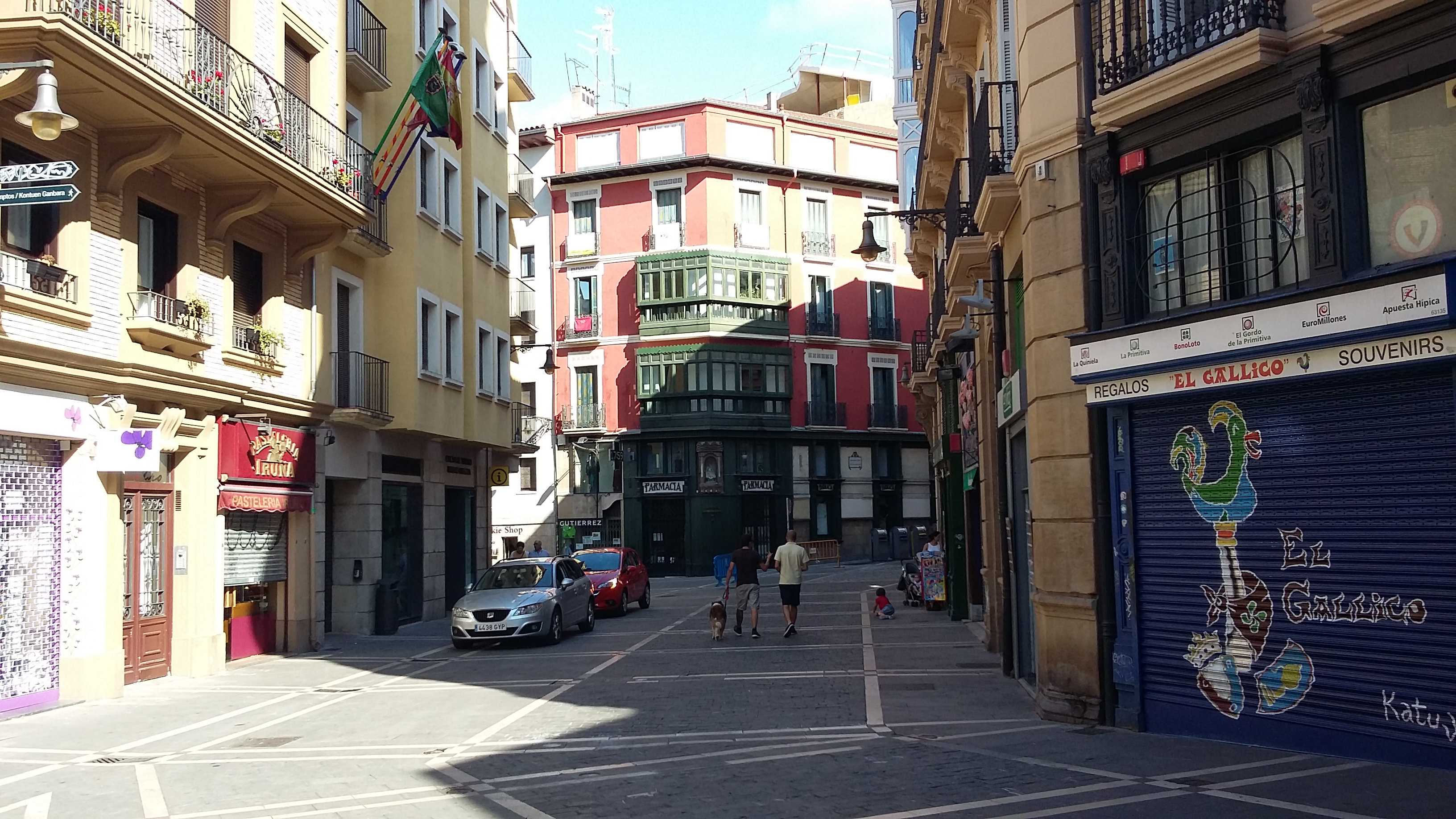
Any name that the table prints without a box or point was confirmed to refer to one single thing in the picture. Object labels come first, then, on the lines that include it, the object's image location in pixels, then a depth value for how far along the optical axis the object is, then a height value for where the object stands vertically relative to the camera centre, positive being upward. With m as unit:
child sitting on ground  25.48 -2.24
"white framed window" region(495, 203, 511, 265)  32.97 +7.41
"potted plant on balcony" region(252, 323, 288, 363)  20.14 +2.85
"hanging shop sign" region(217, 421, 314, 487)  19.47 +0.99
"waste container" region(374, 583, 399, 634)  24.52 -1.98
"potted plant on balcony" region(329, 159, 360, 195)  21.16 +5.90
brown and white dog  21.53 -2.04
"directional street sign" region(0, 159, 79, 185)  11.22 +3.19
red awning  19.31 +0.23
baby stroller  28.61 -2.05
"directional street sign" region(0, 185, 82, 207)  11.27 +2.99
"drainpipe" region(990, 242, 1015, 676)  15.89 +0.68
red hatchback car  28.27 -1.74
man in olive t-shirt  21.89 -1.33
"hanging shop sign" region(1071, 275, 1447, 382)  8.77 +1.32
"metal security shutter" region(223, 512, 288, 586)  19.92 -0.58
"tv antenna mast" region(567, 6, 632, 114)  58.56 +21.89
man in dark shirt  22.30 -1.33
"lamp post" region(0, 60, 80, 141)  10.77 +3.58
